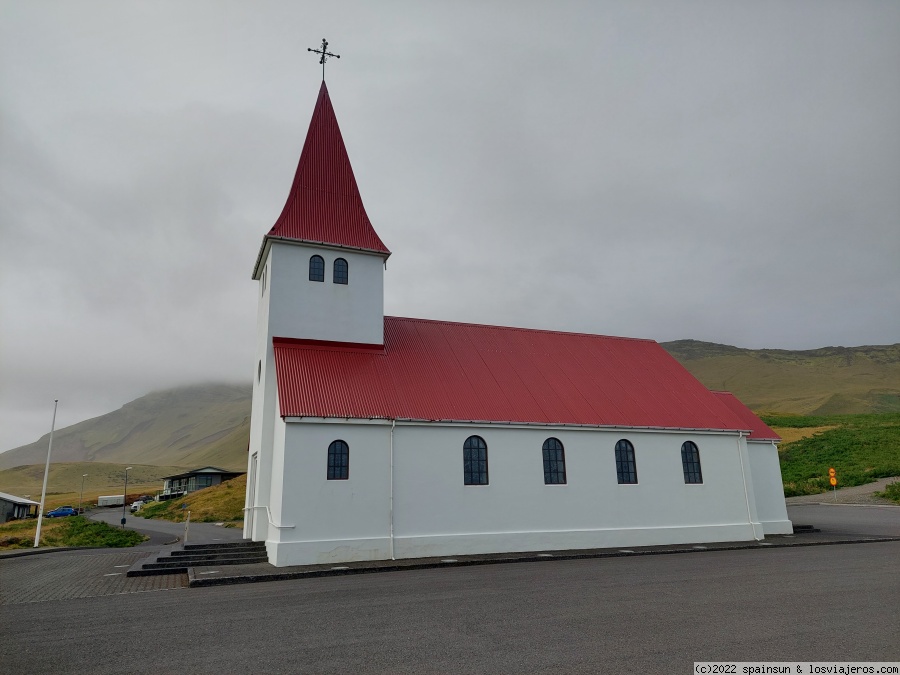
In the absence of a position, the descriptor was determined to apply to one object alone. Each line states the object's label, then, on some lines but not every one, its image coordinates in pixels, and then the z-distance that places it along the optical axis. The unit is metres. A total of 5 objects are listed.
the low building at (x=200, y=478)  70.88
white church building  15.25
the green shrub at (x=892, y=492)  31.28
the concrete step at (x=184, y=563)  14.00
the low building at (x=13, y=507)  47.88
